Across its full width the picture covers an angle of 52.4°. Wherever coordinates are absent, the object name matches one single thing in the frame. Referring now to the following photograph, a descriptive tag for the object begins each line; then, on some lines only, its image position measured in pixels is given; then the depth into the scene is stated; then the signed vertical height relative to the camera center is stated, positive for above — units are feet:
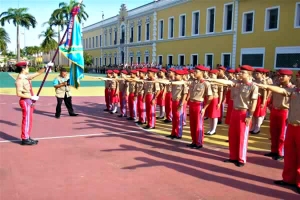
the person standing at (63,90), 34.96 -2.38
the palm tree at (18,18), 167.73 +28.35
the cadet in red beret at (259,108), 26.08 -2.99
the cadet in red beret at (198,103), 22.26 -2.24
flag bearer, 21.98 -1.97
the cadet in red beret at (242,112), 18.48 -2.40
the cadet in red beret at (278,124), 20.03 -3.30
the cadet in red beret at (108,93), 39.59 -2.96
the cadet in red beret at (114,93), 38.29 -2.83
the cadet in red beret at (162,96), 32.95 -2.79
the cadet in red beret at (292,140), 15.55 -3.39
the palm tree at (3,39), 179.80 +17.78
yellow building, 69.62 +12.23
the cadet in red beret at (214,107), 26.86 -3.09
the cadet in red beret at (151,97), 28.81 -2.40
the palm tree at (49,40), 196.13 +19.06
